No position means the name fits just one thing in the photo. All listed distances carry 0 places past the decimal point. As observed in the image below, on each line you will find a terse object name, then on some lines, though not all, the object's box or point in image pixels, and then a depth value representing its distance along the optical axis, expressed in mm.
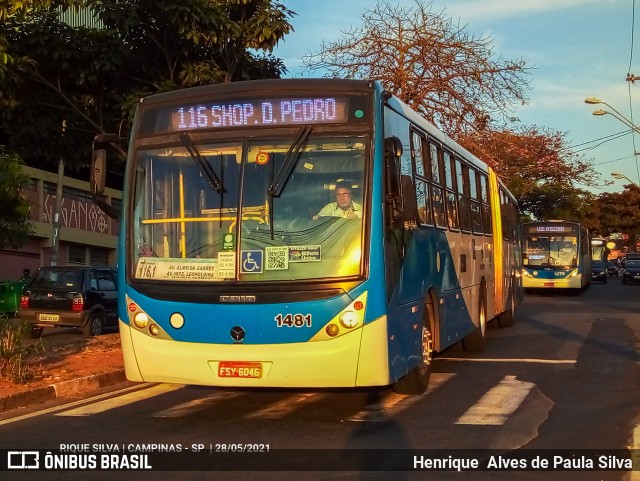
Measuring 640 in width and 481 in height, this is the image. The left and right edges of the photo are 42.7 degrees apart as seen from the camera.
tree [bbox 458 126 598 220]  22130
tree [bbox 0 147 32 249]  13789
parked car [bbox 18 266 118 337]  17375
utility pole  23297
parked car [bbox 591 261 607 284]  51281
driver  7492
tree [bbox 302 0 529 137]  19922
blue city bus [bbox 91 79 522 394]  7336
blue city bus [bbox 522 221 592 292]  33281
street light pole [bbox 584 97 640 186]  32062
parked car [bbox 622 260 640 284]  48875
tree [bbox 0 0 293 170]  13312
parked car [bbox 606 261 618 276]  75125
